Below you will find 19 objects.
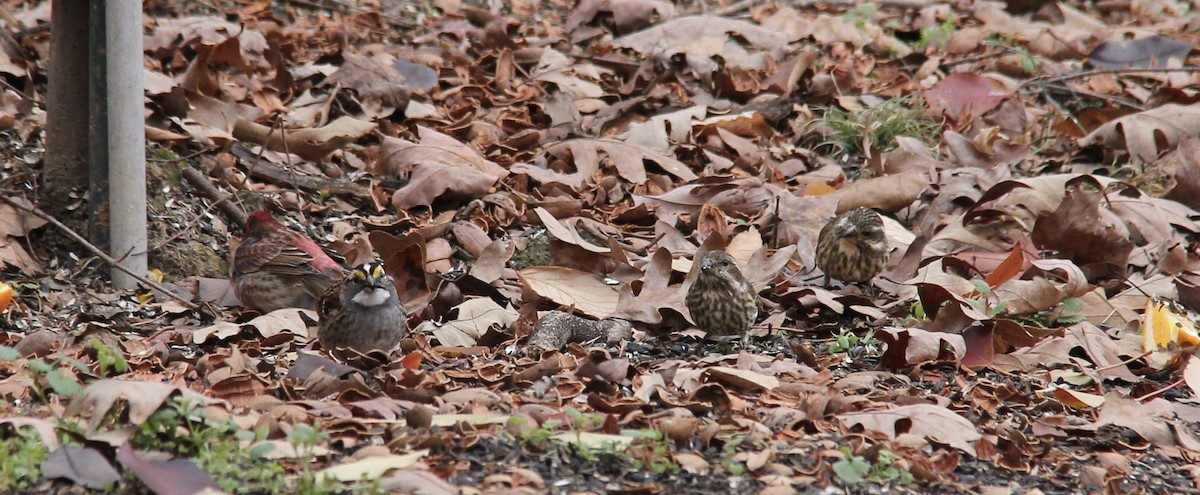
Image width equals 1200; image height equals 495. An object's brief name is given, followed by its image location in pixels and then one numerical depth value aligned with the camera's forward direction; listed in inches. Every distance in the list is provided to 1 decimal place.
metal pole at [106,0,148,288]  433.4
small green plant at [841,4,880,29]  788.6
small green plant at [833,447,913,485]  297.3
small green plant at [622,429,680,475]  297.9
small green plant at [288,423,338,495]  267.9
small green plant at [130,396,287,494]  275.0
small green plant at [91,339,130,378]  283.0
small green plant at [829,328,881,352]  426.0
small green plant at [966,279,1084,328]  458.9
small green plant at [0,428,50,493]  272.1
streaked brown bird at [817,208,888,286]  478.3
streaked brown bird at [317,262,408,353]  408.2
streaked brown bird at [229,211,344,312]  467.2
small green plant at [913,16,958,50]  769.6
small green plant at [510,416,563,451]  303.0
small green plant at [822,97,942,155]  628.4
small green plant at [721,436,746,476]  299.3
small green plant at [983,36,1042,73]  719.7
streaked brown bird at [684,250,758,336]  426.6
